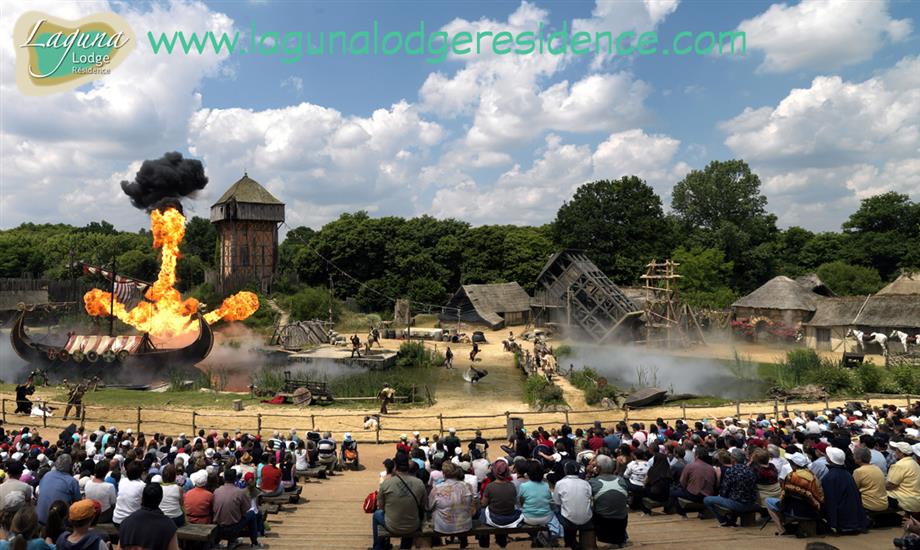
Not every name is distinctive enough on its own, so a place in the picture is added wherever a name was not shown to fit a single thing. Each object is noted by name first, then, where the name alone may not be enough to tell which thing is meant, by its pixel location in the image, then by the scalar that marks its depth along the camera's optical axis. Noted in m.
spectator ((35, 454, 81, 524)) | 7.23
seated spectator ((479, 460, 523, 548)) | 7.35
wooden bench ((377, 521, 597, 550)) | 7.29
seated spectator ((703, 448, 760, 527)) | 8.16
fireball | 35.56
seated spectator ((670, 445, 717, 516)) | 8.77
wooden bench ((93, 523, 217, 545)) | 6.86
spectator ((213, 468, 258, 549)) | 7.39
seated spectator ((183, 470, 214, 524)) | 7.41
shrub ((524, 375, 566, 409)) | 22.53
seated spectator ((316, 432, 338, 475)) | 12.99
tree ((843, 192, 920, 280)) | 53.94
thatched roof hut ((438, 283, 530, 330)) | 50.41
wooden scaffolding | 38.72
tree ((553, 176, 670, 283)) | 54.19
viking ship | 29.77
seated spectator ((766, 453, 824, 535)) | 7.44
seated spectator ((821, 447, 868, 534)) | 7.53
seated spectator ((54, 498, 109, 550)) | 5.00
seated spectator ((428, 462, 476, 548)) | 7.25
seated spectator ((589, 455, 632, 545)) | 7.29
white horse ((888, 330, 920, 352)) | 31.50
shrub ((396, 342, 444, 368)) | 34.88
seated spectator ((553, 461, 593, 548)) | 7.18
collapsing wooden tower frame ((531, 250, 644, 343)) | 41.97
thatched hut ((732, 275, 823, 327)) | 41.06
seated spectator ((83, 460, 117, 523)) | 7.77
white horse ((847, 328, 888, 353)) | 32.88
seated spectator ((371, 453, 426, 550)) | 7.23
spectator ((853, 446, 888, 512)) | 7.76
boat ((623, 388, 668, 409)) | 21.48
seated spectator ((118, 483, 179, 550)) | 5.41
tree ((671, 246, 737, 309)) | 45.69
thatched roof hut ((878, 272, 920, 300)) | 42.74
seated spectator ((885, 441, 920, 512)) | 7.77
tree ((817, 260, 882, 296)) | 49.19
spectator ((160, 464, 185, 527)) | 7.44
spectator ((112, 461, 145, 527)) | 7.29
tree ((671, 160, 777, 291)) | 56.94
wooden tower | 58.28
